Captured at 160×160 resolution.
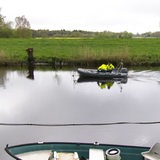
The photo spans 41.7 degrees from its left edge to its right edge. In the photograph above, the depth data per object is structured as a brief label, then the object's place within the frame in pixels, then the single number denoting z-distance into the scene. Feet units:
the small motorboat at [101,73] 63.16
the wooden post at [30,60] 76.24
